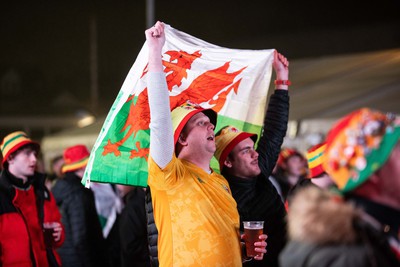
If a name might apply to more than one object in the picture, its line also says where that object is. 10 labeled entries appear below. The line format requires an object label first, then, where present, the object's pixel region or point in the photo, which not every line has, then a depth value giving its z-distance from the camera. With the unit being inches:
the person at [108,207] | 368.5
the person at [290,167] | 426.9
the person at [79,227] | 338.3
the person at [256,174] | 212.1
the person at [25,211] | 253.6
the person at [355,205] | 114.0
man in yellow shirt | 171.3
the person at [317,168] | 239.9
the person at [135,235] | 285.9
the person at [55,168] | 439.6
